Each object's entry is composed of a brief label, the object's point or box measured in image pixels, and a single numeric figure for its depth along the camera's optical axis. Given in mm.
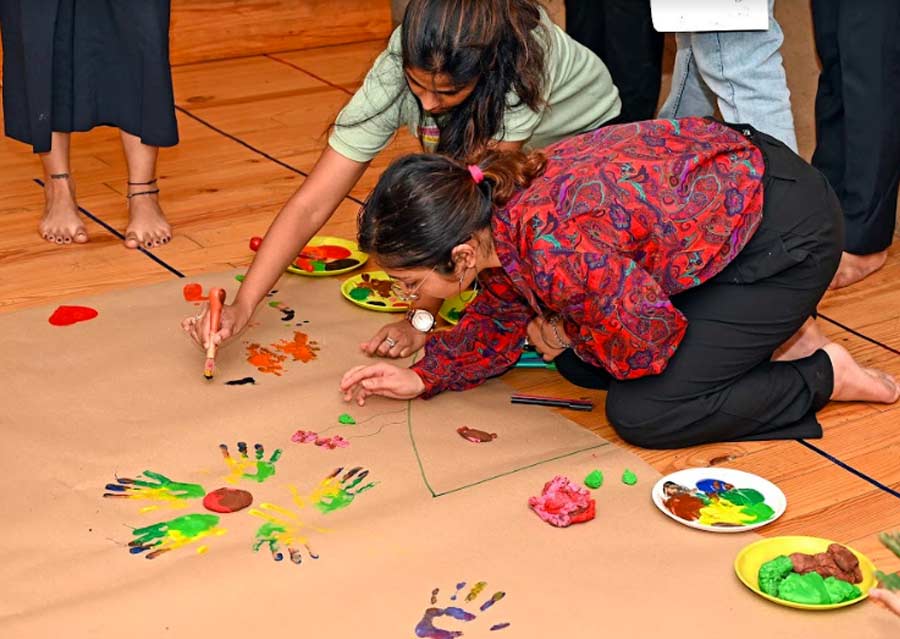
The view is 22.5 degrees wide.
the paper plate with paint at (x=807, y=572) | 3033
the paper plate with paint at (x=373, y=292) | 3843
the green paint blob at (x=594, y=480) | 3295
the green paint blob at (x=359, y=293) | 3882
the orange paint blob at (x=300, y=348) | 3678
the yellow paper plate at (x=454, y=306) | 3814
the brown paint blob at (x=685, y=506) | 3212
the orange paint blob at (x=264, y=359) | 3636
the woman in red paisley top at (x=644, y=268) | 3229
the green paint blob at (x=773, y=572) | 3055
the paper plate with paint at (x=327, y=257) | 3992
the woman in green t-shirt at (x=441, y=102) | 3394
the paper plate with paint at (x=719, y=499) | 3202
